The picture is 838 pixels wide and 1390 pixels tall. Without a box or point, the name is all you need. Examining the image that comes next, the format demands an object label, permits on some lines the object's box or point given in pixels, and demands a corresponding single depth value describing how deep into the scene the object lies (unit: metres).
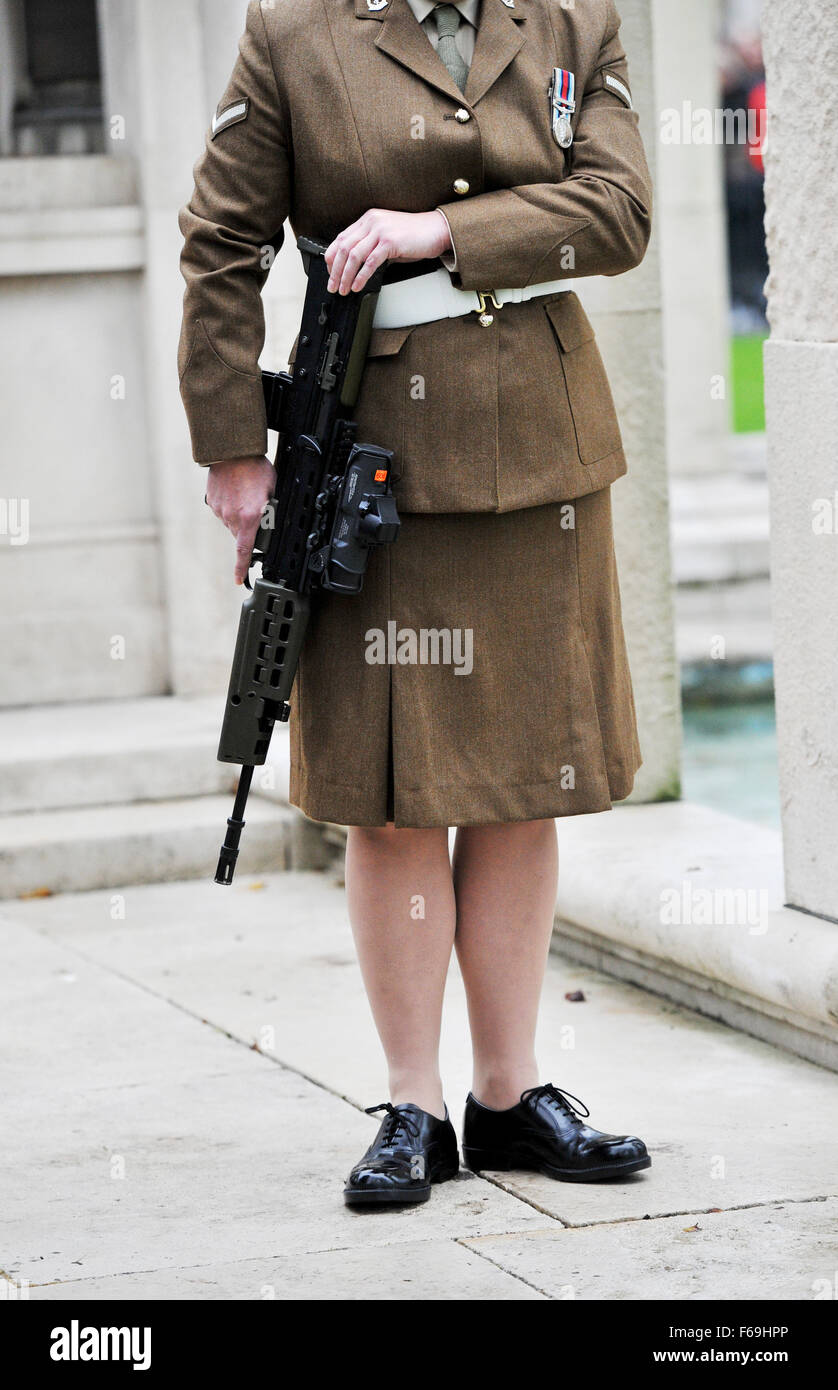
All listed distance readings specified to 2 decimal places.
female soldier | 5.63
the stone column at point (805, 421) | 6.83
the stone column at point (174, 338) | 11.86
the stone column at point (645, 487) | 9.18
